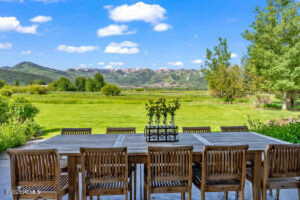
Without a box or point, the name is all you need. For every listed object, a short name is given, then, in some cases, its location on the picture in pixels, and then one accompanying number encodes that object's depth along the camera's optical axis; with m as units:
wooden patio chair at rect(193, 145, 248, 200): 1.99
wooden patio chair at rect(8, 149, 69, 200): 1.85
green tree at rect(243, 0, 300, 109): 8.74
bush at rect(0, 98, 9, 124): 5.19
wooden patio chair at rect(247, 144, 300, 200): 2.01
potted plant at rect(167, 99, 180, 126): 2.80
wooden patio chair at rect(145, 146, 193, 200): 1.95
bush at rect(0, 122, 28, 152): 4.62
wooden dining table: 2.08
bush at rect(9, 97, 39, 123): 5.54
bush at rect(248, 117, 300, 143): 4.06
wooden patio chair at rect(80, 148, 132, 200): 1.90
